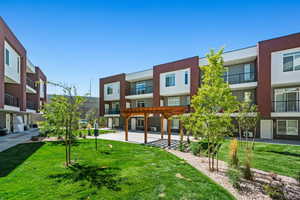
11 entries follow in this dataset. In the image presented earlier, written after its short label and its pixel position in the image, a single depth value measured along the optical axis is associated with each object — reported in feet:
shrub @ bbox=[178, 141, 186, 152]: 40.57
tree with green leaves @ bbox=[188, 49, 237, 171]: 24.21
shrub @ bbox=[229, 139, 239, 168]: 25.50
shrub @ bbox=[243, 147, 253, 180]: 21.21
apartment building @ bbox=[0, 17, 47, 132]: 55.98
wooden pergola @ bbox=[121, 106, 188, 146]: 46.98
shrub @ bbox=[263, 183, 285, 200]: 16.69
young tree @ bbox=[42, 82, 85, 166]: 27.17
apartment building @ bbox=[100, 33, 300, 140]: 50.19
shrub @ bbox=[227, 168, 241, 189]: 18.84
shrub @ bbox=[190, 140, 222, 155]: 36.29
